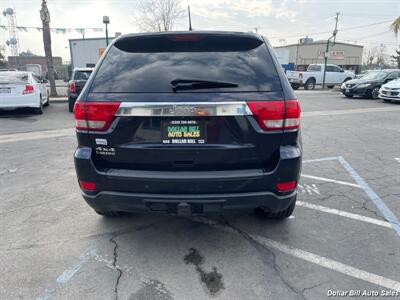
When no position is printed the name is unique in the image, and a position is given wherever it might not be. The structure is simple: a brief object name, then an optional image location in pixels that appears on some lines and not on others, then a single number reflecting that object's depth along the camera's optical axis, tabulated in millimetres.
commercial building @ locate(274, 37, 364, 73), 62938
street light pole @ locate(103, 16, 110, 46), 16625
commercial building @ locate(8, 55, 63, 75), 52681
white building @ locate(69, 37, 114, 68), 28438
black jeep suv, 2482
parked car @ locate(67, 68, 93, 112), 11844
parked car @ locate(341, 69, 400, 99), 17406
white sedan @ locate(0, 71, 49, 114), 10680
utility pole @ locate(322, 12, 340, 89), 24805
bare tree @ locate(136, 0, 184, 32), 25500
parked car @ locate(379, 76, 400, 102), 15156
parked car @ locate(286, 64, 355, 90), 25078
